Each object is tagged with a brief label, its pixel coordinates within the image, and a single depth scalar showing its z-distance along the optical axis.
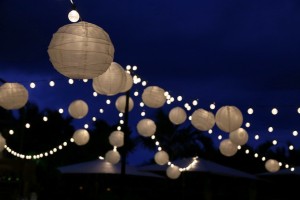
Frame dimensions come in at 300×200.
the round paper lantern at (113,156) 10.86
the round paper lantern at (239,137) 9.13
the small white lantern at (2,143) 8.55
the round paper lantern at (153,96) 7.88
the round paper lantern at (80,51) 4.04
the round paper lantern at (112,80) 5.78
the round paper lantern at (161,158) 11.26
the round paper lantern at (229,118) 7.66
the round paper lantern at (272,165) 11.31
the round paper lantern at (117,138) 10.13
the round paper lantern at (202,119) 8.25
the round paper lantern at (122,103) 8.88
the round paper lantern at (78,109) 8.57
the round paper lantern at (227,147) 9.89
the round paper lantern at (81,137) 10.33
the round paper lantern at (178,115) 9.15
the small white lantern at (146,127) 9.45
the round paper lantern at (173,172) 12.02
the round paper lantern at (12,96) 6.71
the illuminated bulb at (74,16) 4.34
